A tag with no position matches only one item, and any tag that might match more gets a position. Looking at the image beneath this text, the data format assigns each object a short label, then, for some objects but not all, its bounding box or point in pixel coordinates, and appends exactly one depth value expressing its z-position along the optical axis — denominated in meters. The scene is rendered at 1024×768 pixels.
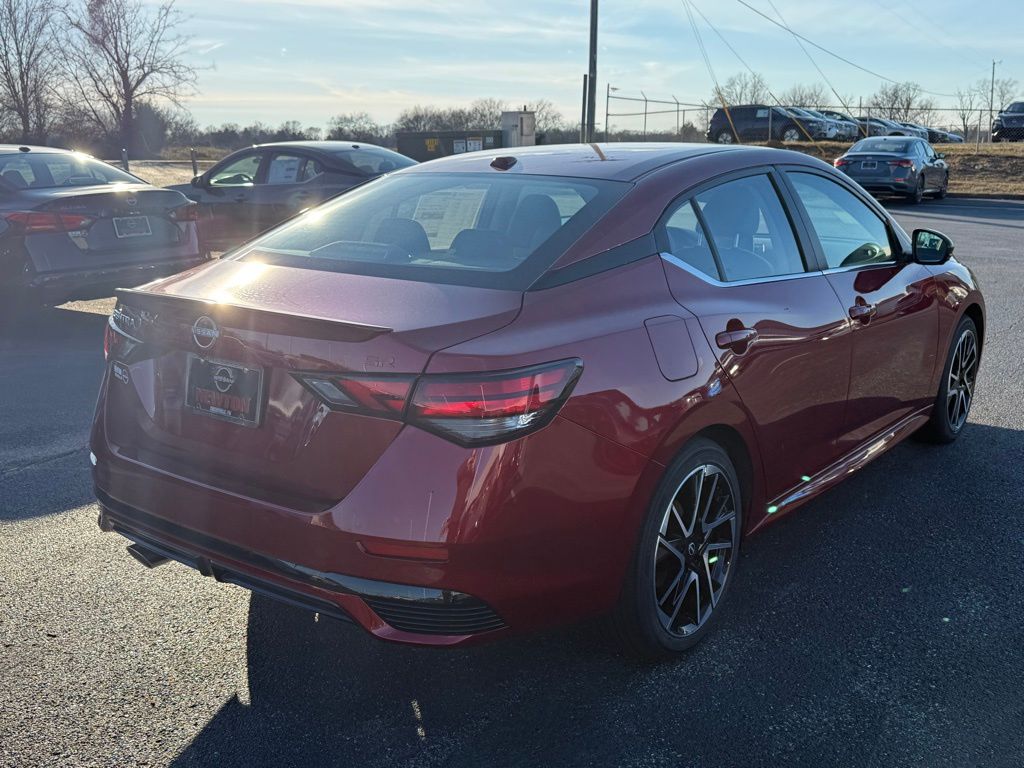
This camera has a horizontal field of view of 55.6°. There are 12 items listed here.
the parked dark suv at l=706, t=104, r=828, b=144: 35.25
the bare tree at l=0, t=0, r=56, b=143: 33.66
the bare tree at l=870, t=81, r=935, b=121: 48.62
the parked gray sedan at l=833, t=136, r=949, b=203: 21.52
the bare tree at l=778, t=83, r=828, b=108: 57.97
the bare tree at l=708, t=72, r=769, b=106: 47.81
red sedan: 2.45
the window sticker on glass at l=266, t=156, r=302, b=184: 11.27
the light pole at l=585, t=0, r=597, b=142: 23.64
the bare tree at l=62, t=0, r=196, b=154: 36.78
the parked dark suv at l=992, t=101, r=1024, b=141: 37.69
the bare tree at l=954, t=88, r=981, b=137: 39.34
